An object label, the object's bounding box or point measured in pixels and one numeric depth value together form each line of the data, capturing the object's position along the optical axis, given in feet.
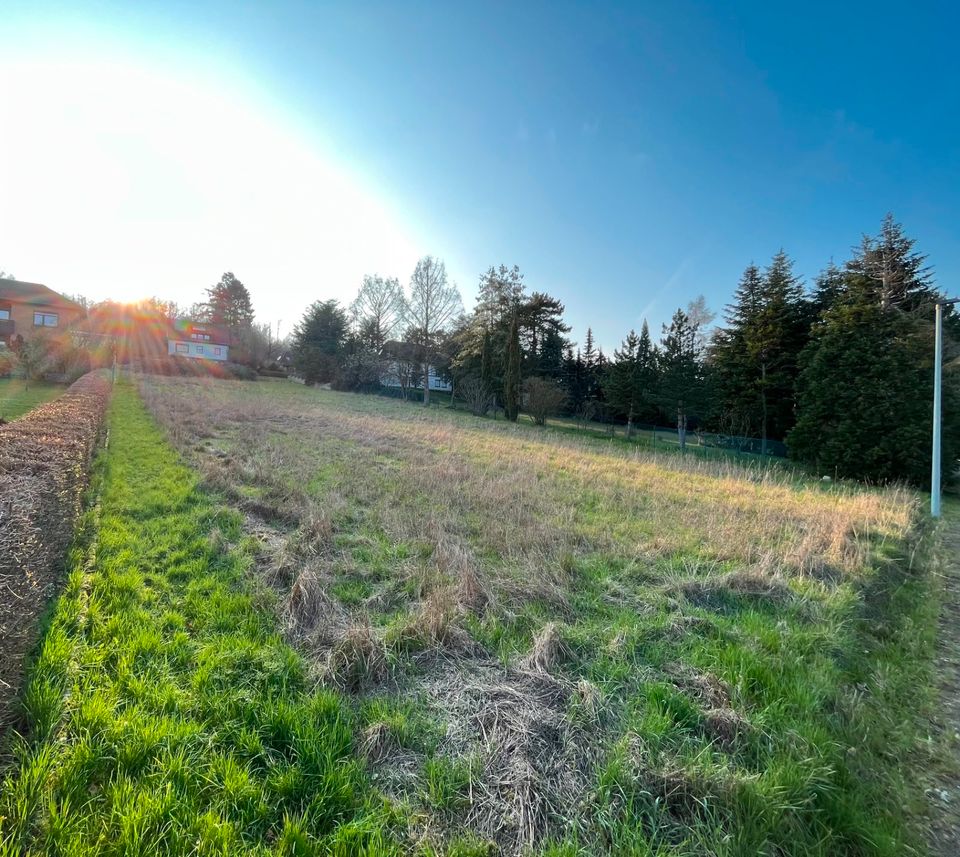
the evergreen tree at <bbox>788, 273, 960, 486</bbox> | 49.29
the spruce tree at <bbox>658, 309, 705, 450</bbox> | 75.77
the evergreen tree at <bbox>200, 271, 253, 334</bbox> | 173.68
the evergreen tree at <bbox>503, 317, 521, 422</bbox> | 96.32
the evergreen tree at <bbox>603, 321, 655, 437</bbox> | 82.43
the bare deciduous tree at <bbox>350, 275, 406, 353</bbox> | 137.59
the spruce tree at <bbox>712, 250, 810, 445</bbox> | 77.10
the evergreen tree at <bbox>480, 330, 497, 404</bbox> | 103.09
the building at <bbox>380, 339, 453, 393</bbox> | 125.08
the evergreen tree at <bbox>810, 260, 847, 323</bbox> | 76.18
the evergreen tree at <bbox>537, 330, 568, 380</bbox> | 112.68
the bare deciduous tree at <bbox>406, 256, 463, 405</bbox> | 122.52
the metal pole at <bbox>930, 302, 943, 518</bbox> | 32.01
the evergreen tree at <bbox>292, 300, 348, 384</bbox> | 135.85
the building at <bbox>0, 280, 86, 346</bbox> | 127.65
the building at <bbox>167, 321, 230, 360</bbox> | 156.35
